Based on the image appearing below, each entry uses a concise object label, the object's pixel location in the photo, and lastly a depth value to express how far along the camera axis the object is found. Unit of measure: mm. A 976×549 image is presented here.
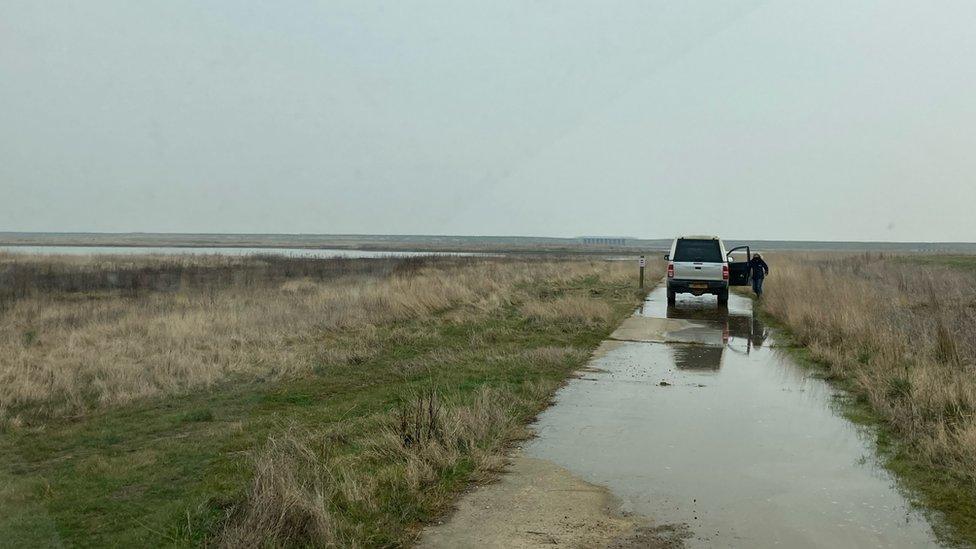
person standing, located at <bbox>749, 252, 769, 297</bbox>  24188
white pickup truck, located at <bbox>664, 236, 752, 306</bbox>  20016
